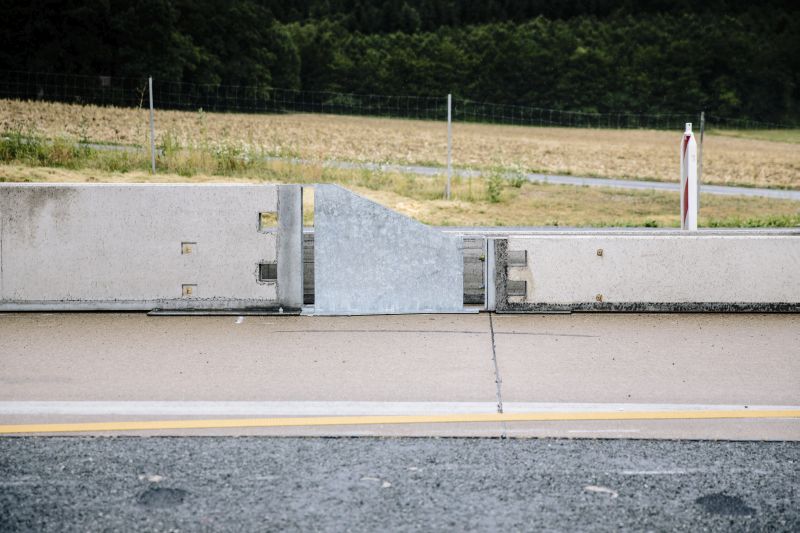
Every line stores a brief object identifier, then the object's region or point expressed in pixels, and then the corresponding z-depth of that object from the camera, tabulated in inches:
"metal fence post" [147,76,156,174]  1900.7
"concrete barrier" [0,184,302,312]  693.9
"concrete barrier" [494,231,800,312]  707.4
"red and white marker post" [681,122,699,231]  919.0
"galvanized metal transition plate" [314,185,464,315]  690.8
